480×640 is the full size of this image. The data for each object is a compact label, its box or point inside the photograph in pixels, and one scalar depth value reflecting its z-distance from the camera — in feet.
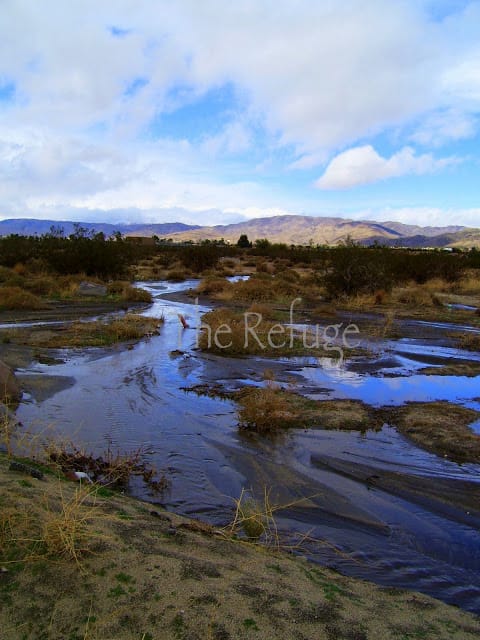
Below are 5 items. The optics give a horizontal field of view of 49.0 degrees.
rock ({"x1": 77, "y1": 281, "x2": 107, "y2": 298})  81.97
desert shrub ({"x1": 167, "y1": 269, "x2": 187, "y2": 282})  121.19
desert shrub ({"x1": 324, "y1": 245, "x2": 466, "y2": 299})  80.89
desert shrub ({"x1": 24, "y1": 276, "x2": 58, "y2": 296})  79.29
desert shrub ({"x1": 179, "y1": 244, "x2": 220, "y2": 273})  135.85
